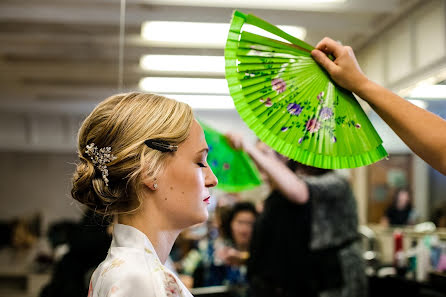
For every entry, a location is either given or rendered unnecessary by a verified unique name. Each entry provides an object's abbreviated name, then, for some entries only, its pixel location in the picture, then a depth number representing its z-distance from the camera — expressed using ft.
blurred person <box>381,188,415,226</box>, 13.43
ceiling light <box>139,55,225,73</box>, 15.57
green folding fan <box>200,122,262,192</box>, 7.73
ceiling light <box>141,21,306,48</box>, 12.51
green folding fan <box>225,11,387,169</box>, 3.52
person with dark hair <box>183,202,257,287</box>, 10.22
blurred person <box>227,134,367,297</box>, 6.89
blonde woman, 3.31
